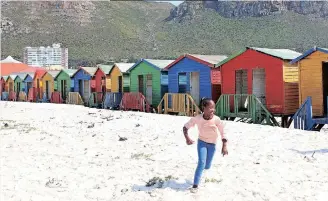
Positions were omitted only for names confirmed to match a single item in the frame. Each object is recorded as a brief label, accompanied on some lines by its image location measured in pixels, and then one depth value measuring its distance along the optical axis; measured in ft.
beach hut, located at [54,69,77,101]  107.65
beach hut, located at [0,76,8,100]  143.43
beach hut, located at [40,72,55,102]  117.91
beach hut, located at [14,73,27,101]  132.66
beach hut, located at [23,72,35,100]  129.70
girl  22.08
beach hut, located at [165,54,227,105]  64.39
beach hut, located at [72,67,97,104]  98.58
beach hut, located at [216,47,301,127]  54.85
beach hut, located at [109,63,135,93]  85.20
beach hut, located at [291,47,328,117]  49.37
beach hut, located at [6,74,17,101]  138.83
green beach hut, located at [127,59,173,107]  74.59
